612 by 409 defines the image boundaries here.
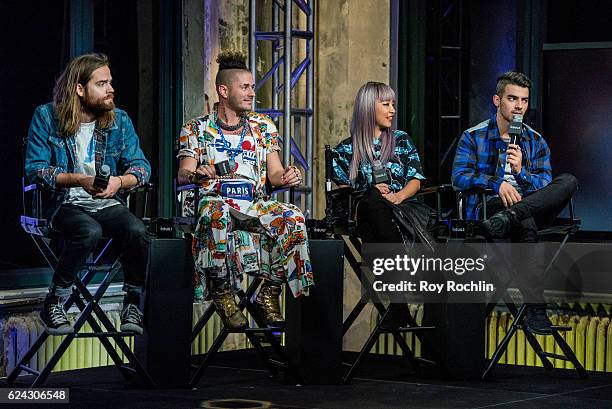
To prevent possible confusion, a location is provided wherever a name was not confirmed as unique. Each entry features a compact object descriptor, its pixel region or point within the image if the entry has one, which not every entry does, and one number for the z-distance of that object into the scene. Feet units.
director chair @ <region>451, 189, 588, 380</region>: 27.67
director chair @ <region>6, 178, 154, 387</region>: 24.89
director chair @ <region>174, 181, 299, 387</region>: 25.39
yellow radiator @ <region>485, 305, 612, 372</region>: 30.11
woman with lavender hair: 28.58
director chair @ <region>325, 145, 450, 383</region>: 27.60
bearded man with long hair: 24.67
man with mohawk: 25.03
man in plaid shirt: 27.78
